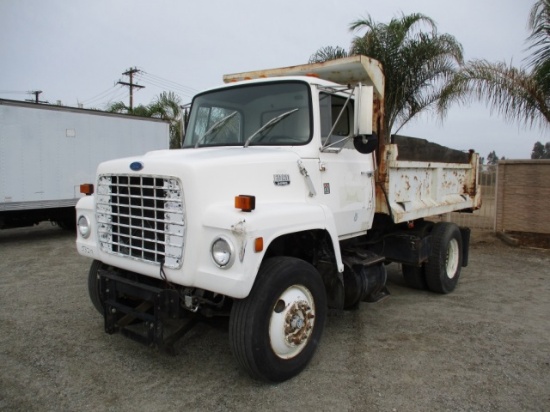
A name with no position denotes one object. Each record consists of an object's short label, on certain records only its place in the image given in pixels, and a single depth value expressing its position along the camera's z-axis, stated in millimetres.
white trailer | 9246
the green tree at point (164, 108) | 18906
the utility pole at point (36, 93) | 34156
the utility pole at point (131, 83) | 29375
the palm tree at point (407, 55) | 10359
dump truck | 3148
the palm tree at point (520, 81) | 8977
